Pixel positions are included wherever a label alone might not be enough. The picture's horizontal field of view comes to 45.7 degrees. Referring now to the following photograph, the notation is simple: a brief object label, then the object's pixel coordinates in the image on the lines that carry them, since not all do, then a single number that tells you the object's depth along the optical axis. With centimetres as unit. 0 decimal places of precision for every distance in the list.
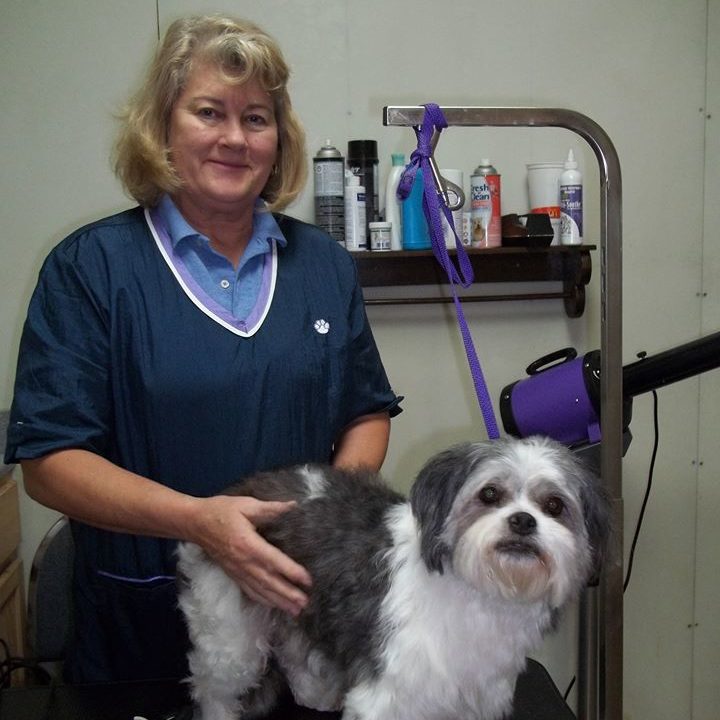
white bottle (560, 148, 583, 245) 233
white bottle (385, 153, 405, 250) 229
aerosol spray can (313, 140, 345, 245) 225
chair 203
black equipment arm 134
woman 129
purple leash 122
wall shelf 234
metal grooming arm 126
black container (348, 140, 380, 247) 229
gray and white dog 106
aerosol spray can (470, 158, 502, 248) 230
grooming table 136
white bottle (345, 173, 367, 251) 226
